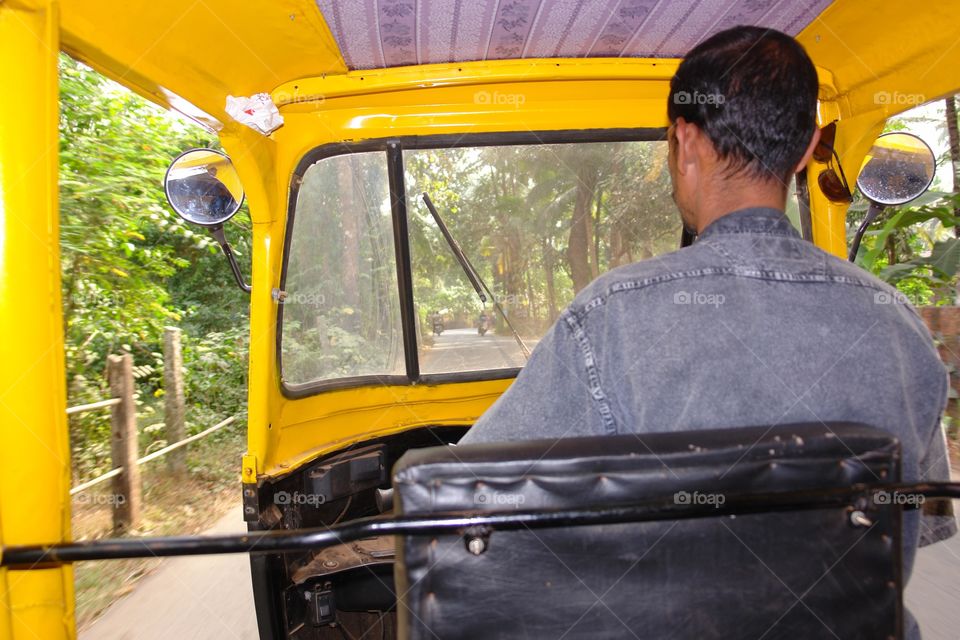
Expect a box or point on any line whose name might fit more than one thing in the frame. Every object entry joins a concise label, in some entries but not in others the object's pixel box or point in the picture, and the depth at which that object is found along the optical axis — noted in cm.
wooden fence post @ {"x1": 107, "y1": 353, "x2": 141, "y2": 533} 547
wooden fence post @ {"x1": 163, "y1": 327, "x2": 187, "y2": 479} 667
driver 108
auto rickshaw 97
